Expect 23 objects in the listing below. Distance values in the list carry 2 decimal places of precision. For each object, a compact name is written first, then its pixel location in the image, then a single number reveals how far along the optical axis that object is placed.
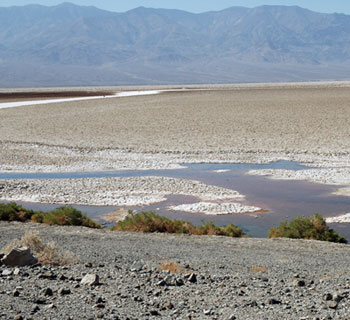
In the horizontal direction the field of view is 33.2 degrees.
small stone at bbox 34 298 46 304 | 6.70
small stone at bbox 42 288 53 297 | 6.95
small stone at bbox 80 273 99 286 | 7.51
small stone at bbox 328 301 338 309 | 6.75
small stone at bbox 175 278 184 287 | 7.64
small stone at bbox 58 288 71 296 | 7.04
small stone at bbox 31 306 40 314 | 6.40
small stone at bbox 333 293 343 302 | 6.97
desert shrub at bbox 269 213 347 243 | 12.21
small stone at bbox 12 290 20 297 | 6.82
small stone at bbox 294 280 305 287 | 7.78
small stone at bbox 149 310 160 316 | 6.60
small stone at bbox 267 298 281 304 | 6.98
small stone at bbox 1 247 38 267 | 8.16
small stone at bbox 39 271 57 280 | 7.69
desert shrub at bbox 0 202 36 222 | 13.78
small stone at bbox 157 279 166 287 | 7.61
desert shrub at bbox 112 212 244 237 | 12.51
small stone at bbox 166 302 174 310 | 6.79
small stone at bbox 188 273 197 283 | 7.86
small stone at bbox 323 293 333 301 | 7.04
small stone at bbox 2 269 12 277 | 7.68
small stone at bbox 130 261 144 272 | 8.46
